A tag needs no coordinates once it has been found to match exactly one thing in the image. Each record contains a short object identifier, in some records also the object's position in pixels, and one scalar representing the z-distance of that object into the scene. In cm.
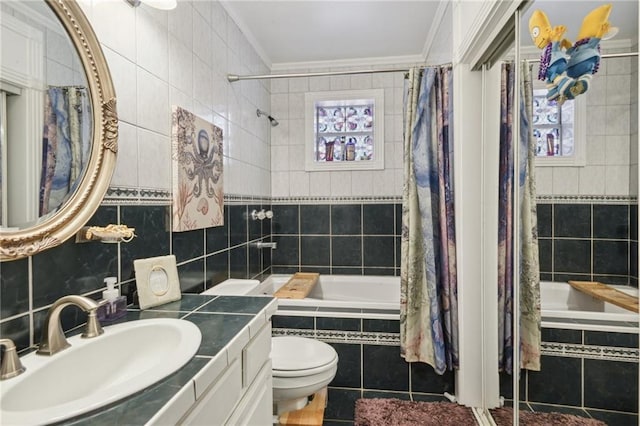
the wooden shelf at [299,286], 238
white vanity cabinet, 76
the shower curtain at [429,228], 193
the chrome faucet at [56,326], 82
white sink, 60
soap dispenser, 104
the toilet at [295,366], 156
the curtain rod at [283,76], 221
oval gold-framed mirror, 89
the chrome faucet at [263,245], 278
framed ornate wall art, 157
